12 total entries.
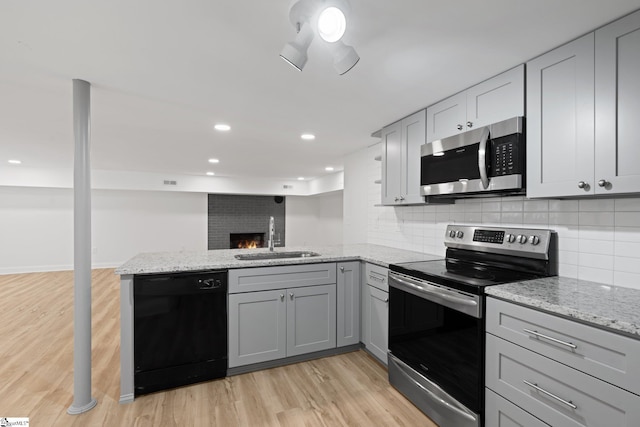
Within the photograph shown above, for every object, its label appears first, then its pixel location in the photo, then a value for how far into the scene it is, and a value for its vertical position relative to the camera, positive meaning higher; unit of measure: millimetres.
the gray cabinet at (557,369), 1130 -674
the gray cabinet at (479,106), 1874 +747
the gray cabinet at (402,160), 2711 +505
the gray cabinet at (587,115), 1392 +499
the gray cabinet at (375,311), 2496 -860
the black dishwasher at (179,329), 2125 -860
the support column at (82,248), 2053 -255
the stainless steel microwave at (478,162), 1843 +352
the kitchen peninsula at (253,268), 2080 -445
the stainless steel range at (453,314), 1683 -642
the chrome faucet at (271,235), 3203 -253
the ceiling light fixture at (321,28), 1253 +785
